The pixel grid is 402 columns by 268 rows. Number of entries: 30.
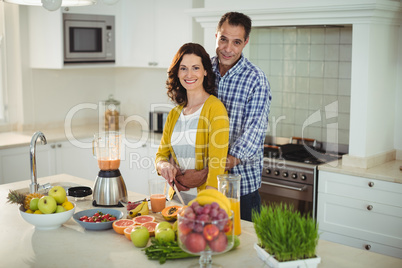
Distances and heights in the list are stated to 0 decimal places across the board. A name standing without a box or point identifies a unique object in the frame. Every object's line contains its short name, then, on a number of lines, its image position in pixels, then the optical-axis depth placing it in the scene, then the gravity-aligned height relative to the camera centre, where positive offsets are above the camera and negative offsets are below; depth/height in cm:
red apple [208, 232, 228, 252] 165 -50
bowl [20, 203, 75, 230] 221 -57
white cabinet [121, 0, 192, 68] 459 +57
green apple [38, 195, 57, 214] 222 -51
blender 255 -44
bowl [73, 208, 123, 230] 223 -59
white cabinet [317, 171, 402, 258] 330 -83
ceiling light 242 +43
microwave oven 459 +49
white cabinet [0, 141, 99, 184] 420 -64
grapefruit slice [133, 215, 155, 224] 225 -58
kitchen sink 266 -57
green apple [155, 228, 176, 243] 198 -58
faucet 253 -39
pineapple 232 -52
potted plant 172 -52
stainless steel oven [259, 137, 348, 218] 366 -62
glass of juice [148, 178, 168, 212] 235 -50
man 274 -7
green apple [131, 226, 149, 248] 202 -59
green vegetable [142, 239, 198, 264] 189 -62
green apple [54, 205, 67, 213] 225 -54
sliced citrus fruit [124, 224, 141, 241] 211 -60
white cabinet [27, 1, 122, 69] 451 +51
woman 257 -19
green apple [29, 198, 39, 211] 226 -52
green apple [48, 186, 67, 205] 227 -47
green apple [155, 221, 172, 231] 203 -55
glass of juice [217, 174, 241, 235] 203 -40
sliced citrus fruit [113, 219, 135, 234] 217 -59
